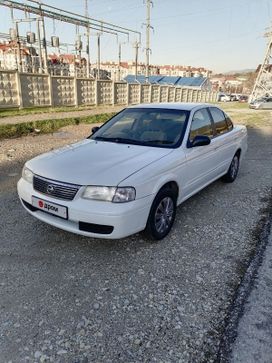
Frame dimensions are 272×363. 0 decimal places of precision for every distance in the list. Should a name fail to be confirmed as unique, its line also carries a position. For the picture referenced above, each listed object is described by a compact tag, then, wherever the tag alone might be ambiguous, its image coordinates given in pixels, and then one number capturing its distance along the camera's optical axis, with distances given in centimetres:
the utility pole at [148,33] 2905
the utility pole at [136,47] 2982
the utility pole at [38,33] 2219
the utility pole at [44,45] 2141
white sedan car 294
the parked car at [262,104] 2891
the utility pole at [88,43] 2802
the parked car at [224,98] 5712
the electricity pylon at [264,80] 3969
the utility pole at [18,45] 2229
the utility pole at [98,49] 2942
